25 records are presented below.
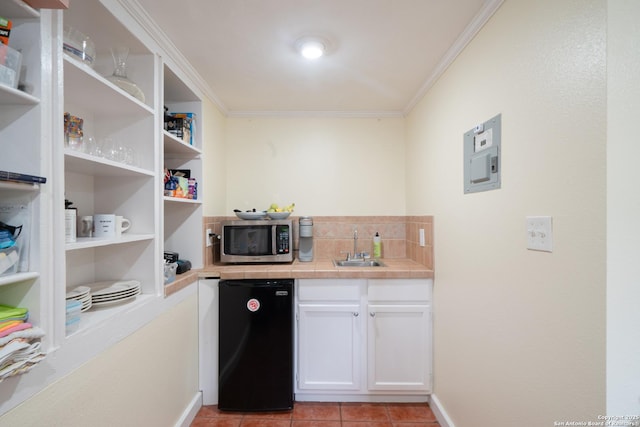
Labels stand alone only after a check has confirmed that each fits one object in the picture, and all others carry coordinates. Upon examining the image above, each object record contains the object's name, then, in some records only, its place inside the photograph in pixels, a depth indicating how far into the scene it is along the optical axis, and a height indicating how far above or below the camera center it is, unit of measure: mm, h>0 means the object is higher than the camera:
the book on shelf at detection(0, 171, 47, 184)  720 +99
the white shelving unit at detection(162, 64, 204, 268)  2012 +11
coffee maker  2332 -282
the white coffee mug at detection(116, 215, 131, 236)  1257 -53
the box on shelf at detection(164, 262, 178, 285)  1608 -346
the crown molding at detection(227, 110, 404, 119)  2518 +903
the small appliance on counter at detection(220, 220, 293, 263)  2131 -211
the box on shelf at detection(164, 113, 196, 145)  1829 +588
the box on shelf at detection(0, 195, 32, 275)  824 -28
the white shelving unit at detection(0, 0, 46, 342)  836 +187
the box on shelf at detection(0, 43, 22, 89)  756 +415
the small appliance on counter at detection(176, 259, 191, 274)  1860 -355
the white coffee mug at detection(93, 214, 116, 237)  1229 -54
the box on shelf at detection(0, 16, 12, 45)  763 +505
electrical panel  1207 +266
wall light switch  919 -68
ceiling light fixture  1475 +903
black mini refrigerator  1890 -909
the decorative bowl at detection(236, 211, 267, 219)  2236 -12
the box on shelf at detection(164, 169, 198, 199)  1732 +190
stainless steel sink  2361 -417
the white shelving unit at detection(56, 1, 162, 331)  1329 +163
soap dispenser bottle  2484 -292
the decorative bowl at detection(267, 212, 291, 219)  2285 -12
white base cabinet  1952 -848
